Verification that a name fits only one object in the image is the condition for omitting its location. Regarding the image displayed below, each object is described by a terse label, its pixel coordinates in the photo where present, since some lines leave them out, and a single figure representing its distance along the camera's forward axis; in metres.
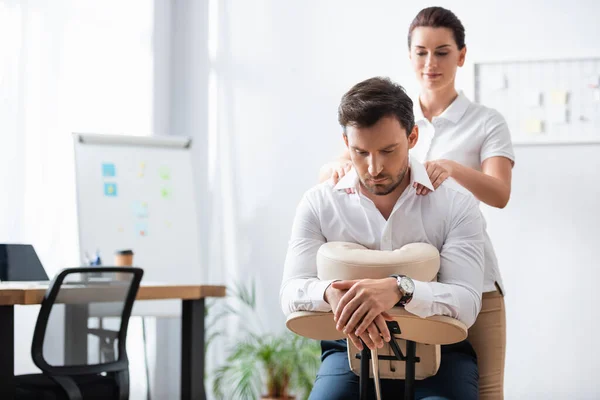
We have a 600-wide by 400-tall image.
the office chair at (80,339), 2.72
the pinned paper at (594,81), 3.99
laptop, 3.16
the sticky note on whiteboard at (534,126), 4.05
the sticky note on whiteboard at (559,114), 4.02
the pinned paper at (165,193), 4.37
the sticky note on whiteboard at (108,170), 4.18
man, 1.73
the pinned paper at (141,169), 4.32
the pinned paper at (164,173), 4.39
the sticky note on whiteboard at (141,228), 4.24
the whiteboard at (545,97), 4.00
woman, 2.11
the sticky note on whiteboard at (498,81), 4.09
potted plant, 4.12
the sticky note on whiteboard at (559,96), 4.02
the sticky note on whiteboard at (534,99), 4.05
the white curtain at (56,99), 3.76
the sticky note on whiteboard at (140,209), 4.27
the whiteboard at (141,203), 4.09
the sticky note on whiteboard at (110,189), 4.17
